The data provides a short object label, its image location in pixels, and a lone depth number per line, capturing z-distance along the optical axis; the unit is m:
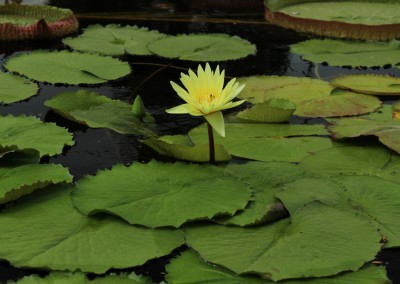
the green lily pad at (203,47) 3.93
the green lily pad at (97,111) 3.39
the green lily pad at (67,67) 3.70
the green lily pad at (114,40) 3.98
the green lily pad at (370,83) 3.62
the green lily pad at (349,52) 3.90
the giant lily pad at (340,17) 4.14
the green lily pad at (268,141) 3.30
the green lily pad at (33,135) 3.29
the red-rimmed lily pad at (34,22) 4.09
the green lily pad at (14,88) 3.57
